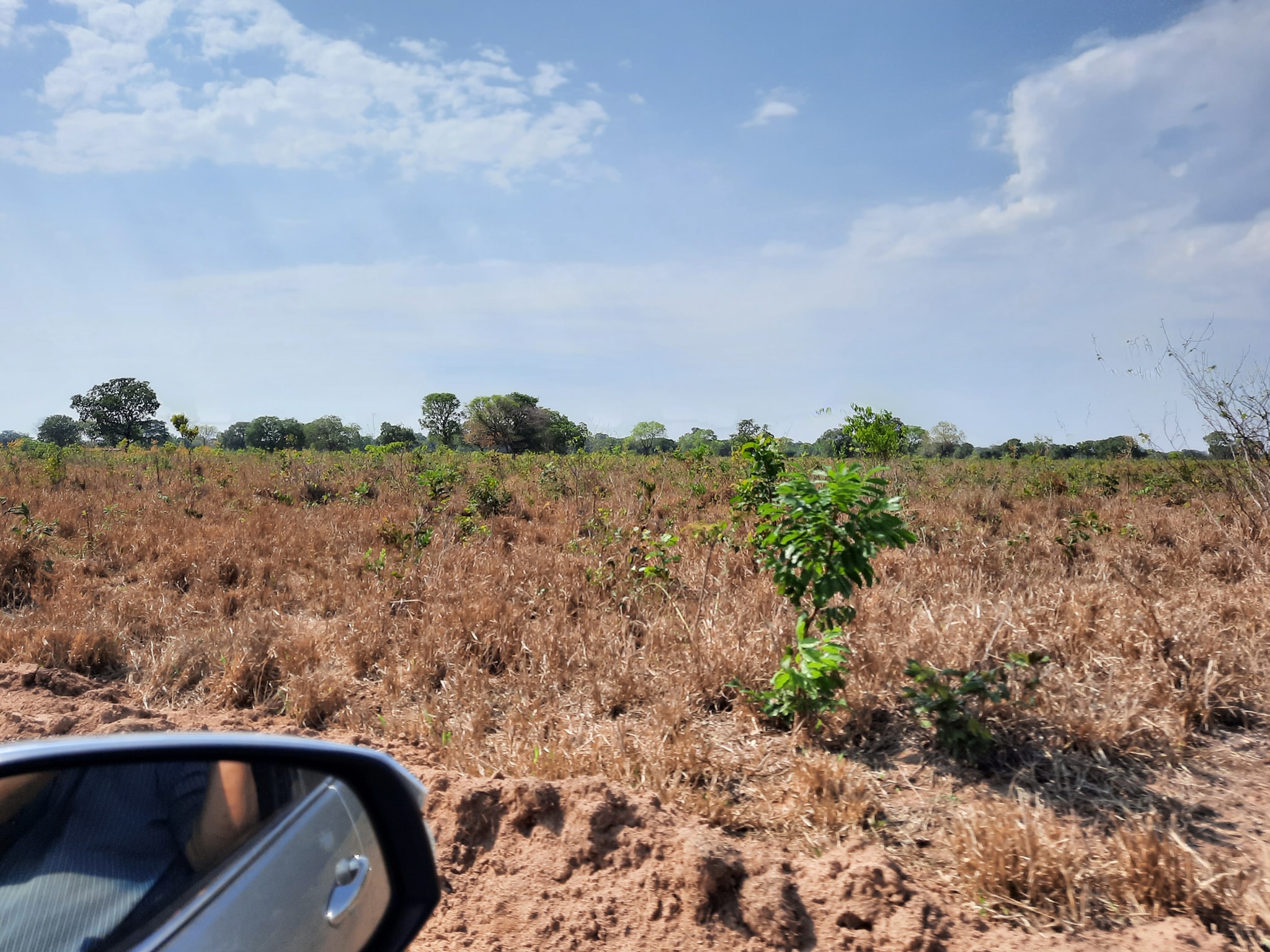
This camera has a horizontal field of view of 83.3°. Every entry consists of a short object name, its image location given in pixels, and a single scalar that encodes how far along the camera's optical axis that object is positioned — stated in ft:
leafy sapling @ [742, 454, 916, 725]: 11.30
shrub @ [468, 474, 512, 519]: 33.94
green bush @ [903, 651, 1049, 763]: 10.66
